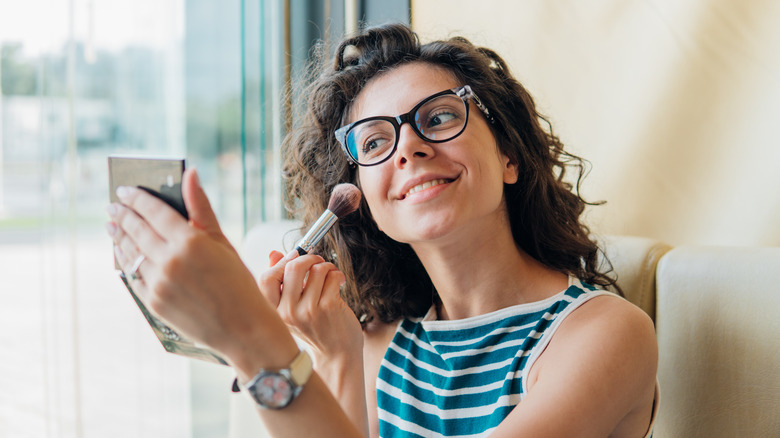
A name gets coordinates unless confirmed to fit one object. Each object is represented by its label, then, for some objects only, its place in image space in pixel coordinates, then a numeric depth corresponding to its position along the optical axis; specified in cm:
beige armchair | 97
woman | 91
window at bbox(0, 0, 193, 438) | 127
